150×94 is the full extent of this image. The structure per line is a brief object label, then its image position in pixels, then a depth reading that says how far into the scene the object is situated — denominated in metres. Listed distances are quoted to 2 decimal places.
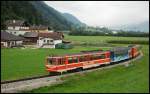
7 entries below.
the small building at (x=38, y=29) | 103.81
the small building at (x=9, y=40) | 69.10
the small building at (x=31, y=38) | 83.95
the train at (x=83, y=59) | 32.84
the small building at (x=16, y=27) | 99.06
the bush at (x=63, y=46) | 71.31
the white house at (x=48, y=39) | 80.81
